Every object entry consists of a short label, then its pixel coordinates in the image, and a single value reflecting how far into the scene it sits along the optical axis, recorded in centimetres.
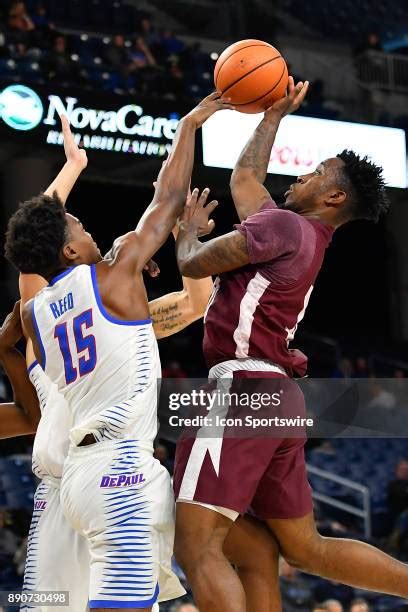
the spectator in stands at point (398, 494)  1134
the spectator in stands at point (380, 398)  1342
